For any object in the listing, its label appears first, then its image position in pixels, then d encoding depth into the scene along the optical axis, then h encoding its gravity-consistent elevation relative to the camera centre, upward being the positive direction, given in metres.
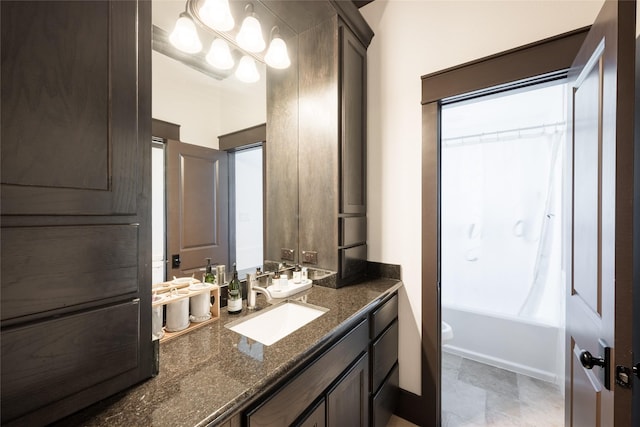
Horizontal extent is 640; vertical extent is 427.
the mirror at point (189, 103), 1.07 +0.50
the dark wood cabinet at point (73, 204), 0.52 +0.02
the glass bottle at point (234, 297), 1.25 -0.41
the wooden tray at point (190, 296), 0.96 -0.36
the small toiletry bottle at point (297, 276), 1.66 -0.41
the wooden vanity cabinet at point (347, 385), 0.85 -0.71
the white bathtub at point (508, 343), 2.12 -1.14
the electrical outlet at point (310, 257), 1.74 -0.30
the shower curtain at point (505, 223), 2.34 -0.12
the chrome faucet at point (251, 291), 1.33 -0.40
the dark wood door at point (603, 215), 0.72 -0.01
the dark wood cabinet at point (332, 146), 1.65 +0.42
